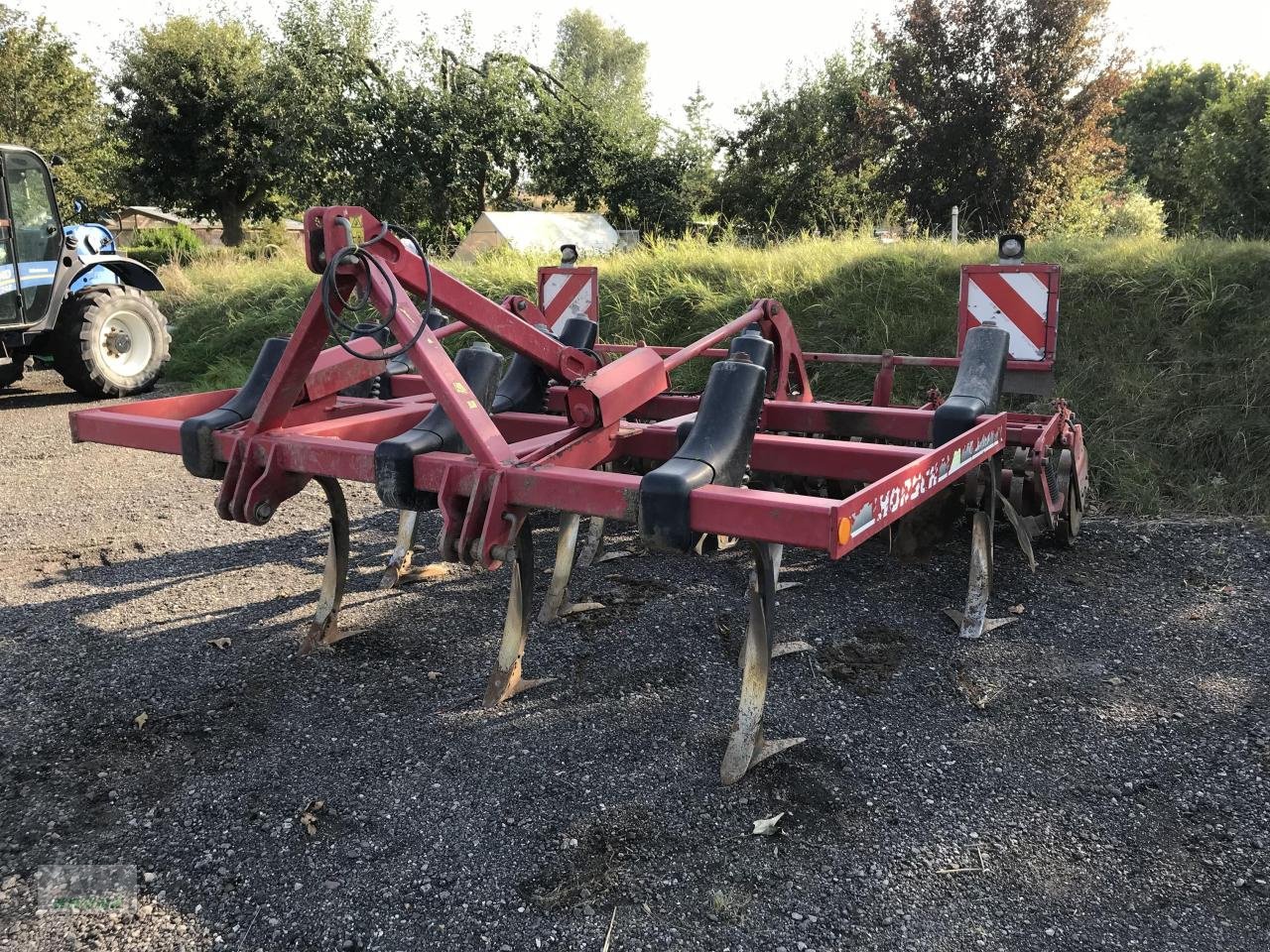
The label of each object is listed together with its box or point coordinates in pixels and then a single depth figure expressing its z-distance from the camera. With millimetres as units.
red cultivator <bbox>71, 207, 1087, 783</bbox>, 2455
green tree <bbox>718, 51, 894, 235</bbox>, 17234
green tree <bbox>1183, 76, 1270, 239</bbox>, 10711
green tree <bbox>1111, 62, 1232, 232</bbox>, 30500
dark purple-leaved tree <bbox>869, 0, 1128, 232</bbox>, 12000
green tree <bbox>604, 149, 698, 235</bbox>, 17625
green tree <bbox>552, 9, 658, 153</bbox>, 43625
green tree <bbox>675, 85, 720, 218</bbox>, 17984
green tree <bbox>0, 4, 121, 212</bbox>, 20969
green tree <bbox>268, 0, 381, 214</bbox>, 16531
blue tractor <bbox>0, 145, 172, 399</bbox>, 8625
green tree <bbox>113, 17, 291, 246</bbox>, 21656
